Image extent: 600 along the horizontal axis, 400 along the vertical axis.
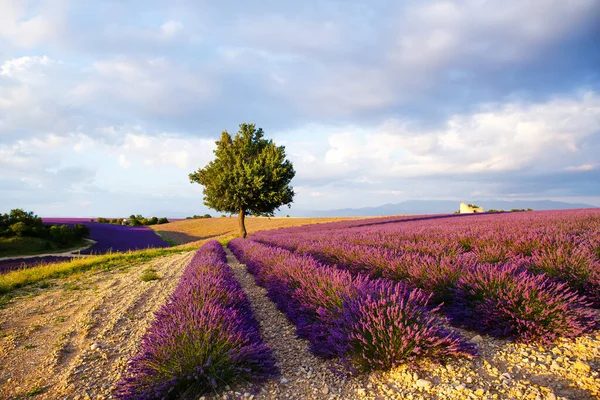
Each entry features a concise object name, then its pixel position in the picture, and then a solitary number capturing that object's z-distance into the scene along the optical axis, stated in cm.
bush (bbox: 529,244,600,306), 361
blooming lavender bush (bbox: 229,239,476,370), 260
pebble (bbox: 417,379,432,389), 237
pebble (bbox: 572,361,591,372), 234
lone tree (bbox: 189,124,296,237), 1795
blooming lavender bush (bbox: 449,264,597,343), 281
